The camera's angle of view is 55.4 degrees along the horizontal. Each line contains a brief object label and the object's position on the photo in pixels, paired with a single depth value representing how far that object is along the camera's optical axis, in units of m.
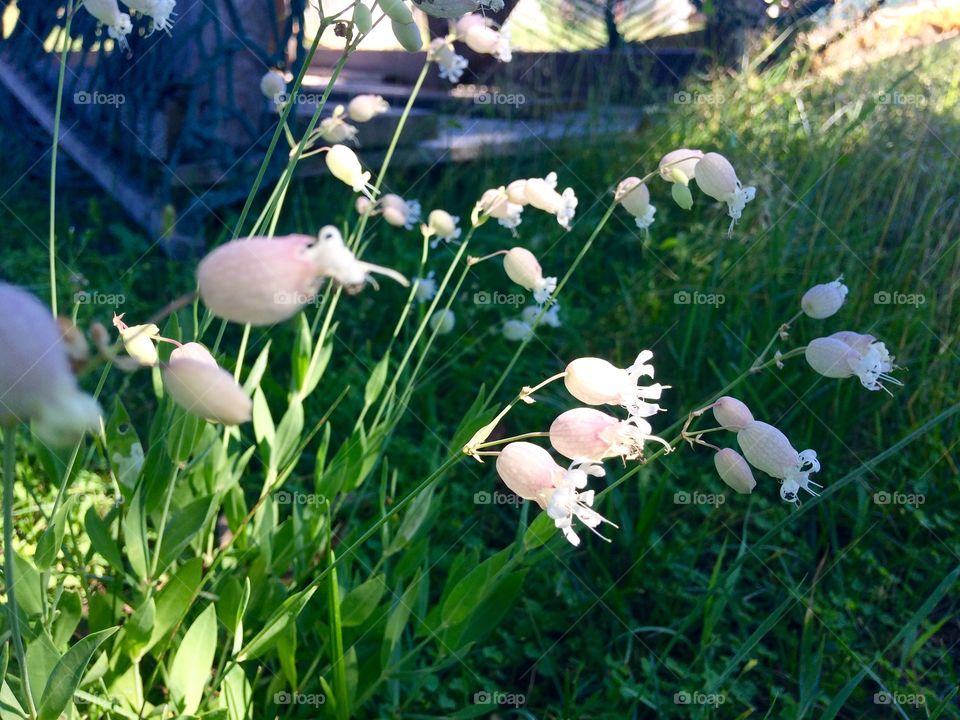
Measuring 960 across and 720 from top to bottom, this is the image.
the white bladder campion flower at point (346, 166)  0.24
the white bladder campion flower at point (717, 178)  0.22
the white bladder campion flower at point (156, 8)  0.21
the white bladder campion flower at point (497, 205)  0.24
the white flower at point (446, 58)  0.29
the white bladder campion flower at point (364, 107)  0.29
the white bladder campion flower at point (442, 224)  0.29
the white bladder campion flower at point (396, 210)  0.30
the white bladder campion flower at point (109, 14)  0.22
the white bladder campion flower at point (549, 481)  0.16
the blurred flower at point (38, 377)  0.11
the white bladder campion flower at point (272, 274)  0.11
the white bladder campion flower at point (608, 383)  0.17
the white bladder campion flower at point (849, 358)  0.20
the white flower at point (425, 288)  0.35
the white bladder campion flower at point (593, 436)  0.16
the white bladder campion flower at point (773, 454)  0.19
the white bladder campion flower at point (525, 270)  0.26
